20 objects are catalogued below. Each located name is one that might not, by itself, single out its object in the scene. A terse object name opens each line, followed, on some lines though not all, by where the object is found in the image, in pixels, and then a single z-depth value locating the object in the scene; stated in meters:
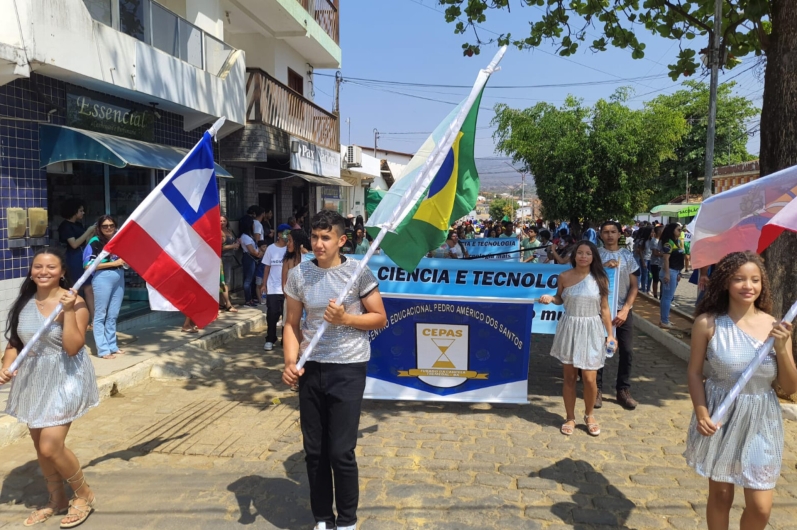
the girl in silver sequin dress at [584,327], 5.07
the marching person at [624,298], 5.86
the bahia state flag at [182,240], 3.84
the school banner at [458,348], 5.59
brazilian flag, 4.12
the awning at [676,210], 25.53
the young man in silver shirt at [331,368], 3.30
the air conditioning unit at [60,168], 7.76
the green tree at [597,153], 14.87
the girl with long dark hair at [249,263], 11.30
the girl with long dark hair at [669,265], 9.79
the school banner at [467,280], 6.38
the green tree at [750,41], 5.60
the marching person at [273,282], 8.22
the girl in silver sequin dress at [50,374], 3.47
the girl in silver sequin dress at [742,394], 2.88
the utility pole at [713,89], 7.69
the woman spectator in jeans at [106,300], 7.11
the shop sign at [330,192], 21.53
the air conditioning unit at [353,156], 25.06
